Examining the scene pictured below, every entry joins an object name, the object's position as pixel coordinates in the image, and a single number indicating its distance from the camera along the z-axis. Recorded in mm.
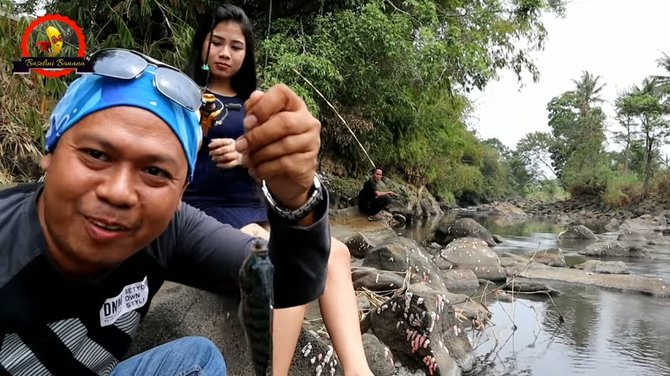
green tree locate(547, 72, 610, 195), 42750
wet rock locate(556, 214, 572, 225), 30891
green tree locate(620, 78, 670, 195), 35594
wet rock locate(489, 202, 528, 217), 37531
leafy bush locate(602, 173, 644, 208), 37203
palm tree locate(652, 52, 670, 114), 38312
